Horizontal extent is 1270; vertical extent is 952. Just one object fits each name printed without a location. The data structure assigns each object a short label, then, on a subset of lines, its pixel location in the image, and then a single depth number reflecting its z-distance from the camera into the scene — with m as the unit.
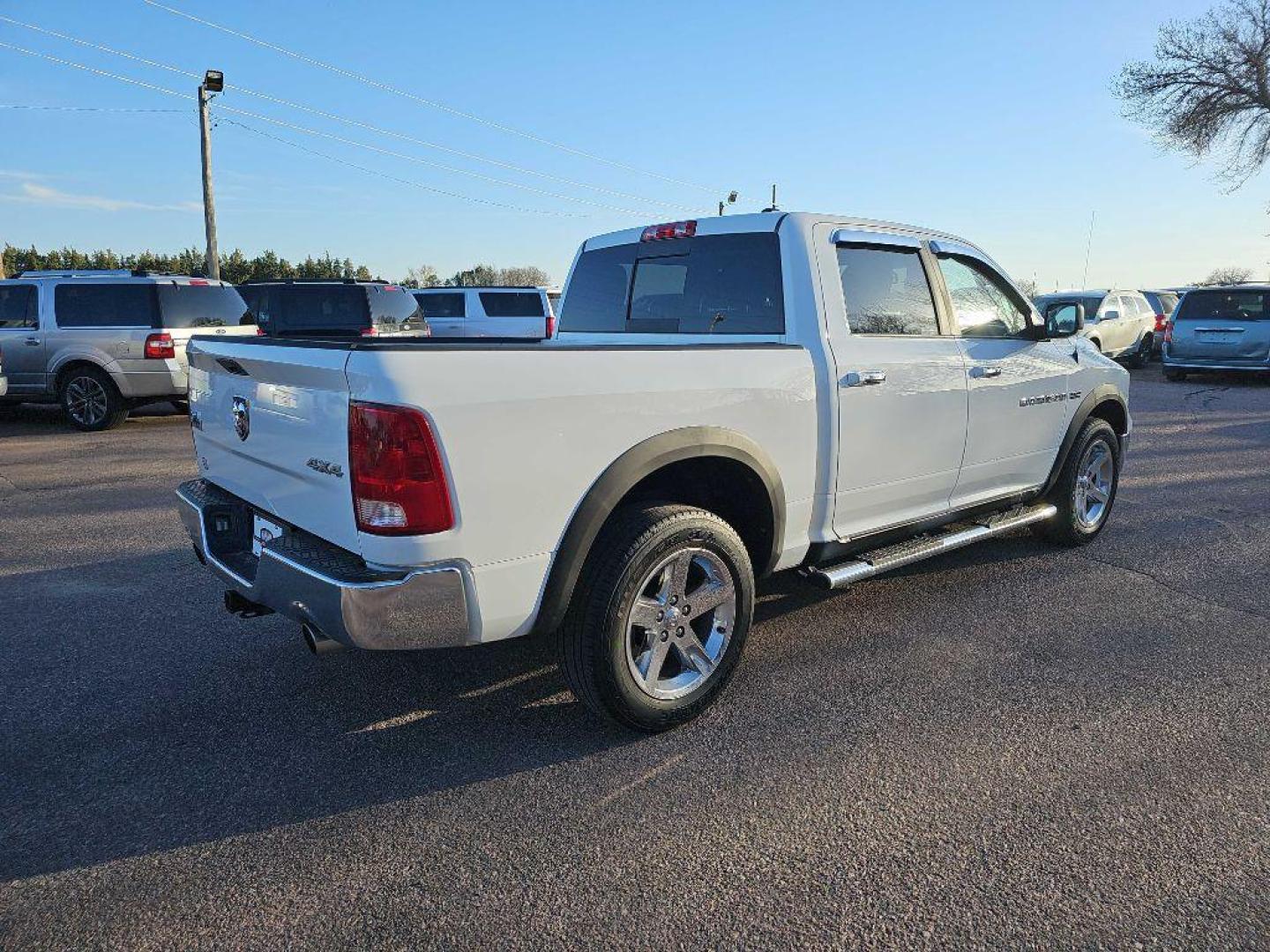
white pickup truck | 2.49
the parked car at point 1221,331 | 15.43
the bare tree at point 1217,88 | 29.48
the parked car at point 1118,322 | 18.09
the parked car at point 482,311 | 16.27
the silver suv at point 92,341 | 10.54
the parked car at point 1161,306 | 21.83
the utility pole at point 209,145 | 20.34
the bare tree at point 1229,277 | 55.84
